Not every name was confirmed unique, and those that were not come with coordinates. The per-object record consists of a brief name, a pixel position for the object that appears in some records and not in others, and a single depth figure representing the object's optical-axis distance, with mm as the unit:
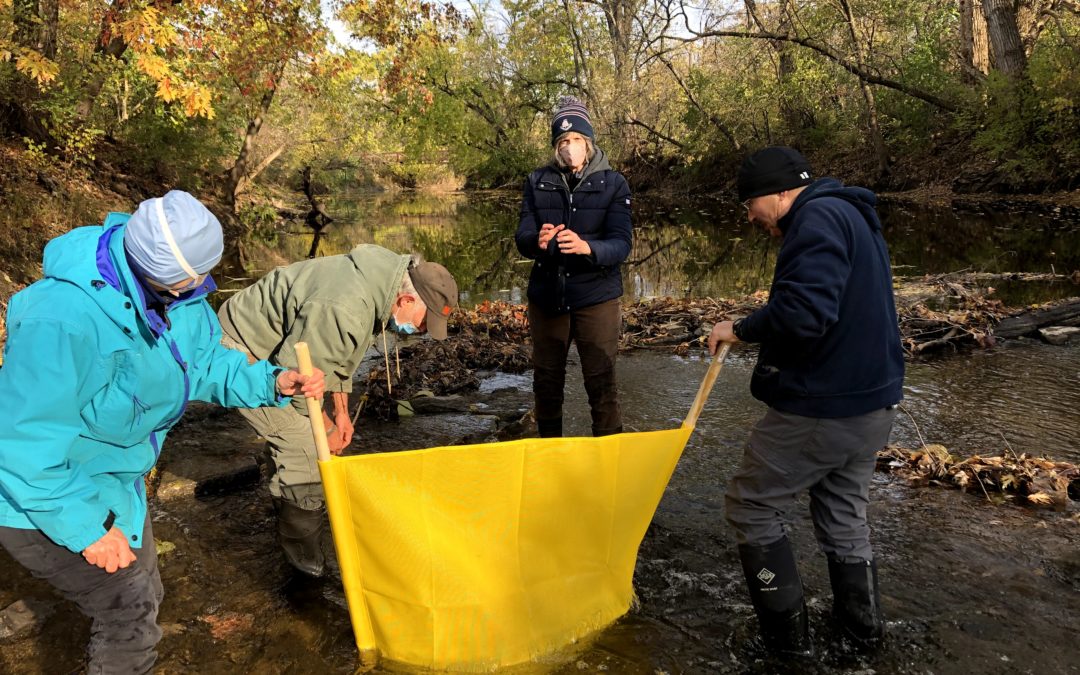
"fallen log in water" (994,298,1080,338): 7465
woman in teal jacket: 1818
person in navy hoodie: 2383
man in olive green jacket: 2990
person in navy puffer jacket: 4035
